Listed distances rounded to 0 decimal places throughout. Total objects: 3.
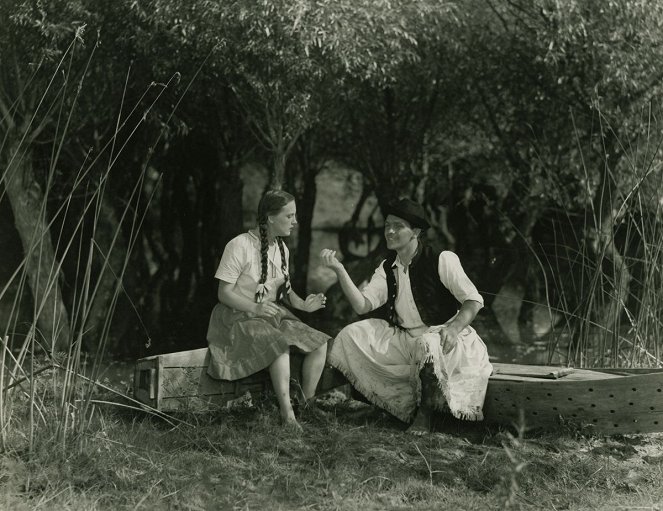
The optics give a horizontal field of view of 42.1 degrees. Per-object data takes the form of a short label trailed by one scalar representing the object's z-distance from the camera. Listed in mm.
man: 4406
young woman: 4453
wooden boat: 4152
